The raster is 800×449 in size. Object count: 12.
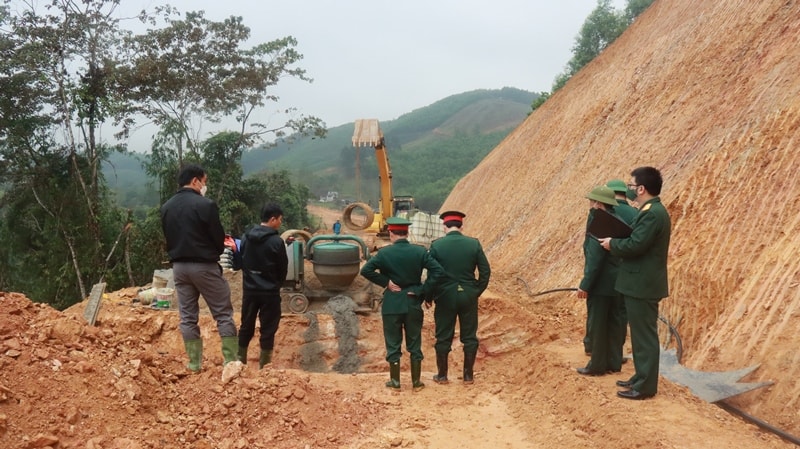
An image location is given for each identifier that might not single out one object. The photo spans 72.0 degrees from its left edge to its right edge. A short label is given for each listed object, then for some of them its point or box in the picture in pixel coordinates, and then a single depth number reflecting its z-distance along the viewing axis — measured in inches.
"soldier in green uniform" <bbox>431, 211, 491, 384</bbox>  225.3
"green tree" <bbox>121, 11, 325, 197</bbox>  726.5
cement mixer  332.2
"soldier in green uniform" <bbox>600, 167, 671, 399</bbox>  178.5
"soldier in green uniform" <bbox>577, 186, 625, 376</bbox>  210.5
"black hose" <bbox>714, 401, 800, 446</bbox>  162.0
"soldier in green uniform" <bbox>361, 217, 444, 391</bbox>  219.8
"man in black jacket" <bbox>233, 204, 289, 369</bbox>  223.1
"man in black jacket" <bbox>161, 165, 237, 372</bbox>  185.6
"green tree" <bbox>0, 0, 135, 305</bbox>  656.4
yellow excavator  591.8
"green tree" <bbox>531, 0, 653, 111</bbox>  1502.2
